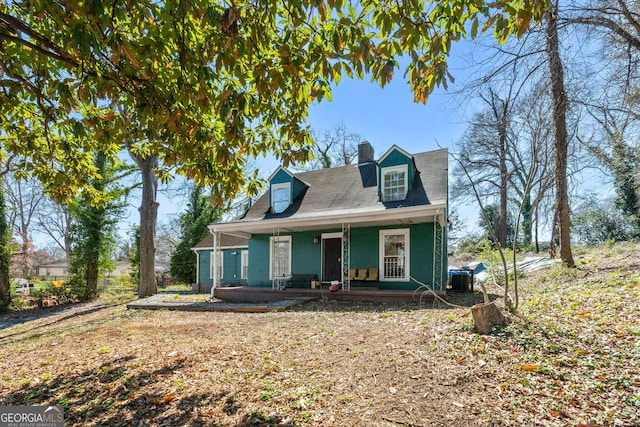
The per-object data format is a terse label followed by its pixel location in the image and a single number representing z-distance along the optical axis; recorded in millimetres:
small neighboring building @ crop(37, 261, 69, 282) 46719
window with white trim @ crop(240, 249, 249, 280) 16109
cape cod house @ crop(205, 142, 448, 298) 10586
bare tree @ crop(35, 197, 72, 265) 27797
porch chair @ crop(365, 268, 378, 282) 11148
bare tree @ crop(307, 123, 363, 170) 26531
